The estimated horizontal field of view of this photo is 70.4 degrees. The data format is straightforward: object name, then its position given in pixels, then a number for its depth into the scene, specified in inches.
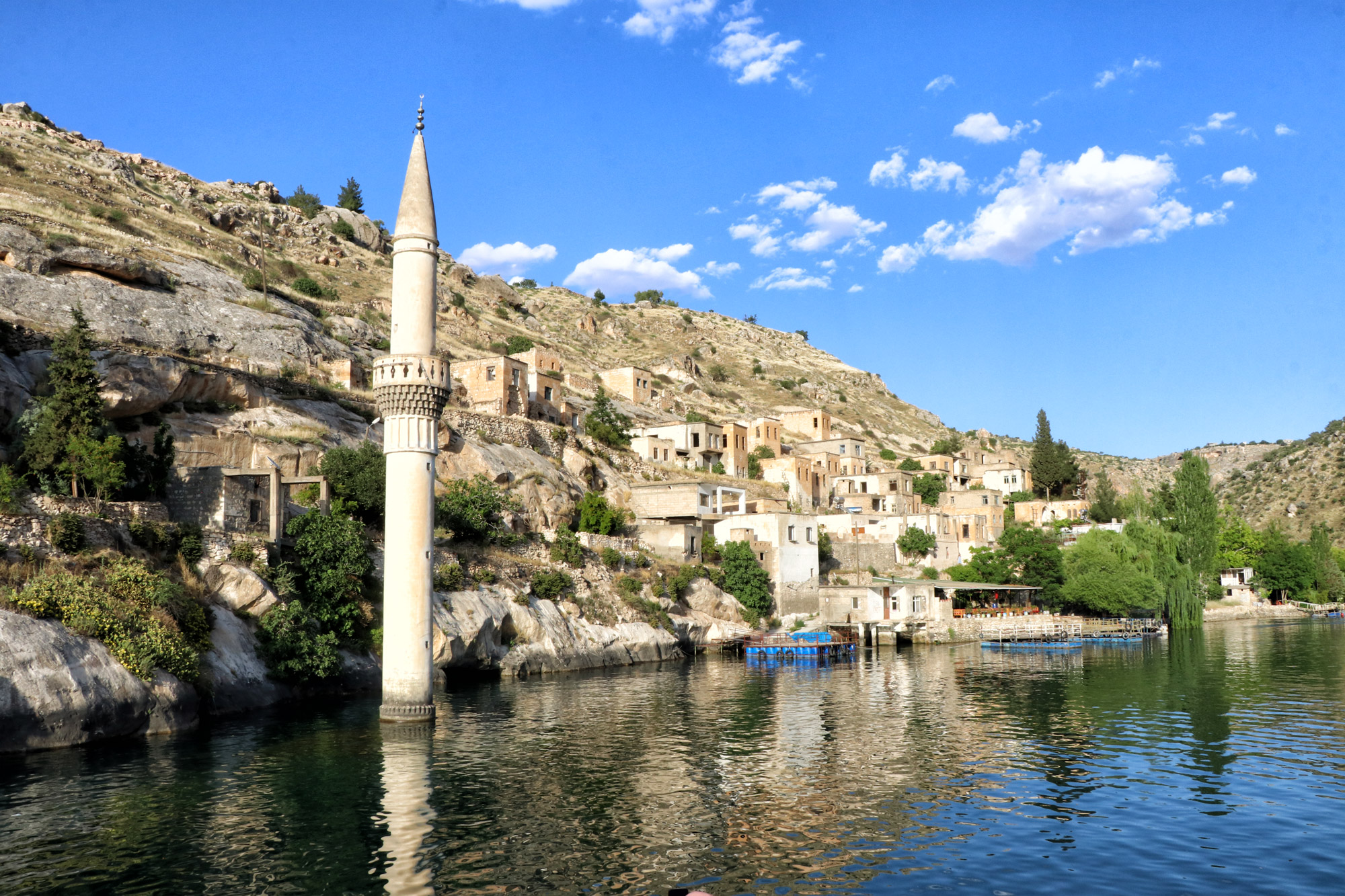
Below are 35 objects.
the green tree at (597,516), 2571.4
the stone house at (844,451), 4264.3
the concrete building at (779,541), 2800.2
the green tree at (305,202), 5017.2
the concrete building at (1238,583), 4328.2
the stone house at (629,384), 4274.1
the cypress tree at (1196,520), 3312.0
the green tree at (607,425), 3312.0
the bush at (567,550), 2315.5
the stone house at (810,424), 4697.3
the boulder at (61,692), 981.8
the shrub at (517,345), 4232.5
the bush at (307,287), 3688.5
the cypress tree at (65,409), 1373.4
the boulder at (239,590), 1424.7
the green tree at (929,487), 4308.6
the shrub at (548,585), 2162.9
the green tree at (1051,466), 4837.6
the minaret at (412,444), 1166.3
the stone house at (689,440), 3575.3
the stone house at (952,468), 4761.3
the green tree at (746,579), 2691.9
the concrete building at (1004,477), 4918.8
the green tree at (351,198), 5639.8
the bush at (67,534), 1200.8
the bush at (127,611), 1087.6
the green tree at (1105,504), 4372.5
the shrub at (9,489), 1219.2
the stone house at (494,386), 2883.9
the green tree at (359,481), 1897.1
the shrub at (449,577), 1914.4
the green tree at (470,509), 2113.7
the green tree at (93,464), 1371.8
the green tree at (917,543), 3378.4
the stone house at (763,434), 3991.1
